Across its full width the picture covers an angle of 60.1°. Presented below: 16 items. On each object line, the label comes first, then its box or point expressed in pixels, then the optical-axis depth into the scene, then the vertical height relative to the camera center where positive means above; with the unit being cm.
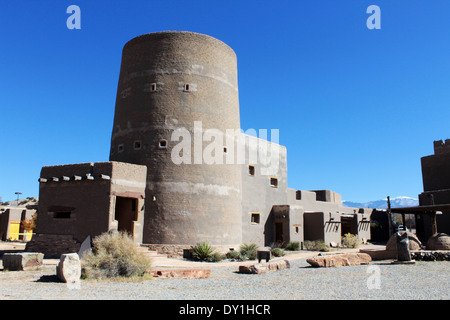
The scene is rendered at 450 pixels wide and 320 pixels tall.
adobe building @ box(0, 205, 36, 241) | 3415 +30
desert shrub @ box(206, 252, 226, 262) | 1845 -134
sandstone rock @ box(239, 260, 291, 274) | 1309 -132
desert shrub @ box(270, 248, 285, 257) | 2100 -125
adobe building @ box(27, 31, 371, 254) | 1870 +319
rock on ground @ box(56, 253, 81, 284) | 1027 -110
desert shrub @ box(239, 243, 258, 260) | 1986 -112
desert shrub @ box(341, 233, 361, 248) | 2868 -87
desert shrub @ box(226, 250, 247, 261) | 1927 -134
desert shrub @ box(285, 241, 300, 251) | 2536 -107
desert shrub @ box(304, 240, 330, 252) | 2555 -106
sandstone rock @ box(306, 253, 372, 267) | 1505 -117
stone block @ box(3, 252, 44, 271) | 1245 -113
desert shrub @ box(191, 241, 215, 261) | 1855 -111
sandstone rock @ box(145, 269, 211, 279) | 1192 -137
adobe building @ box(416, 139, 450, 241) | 2877 +392
